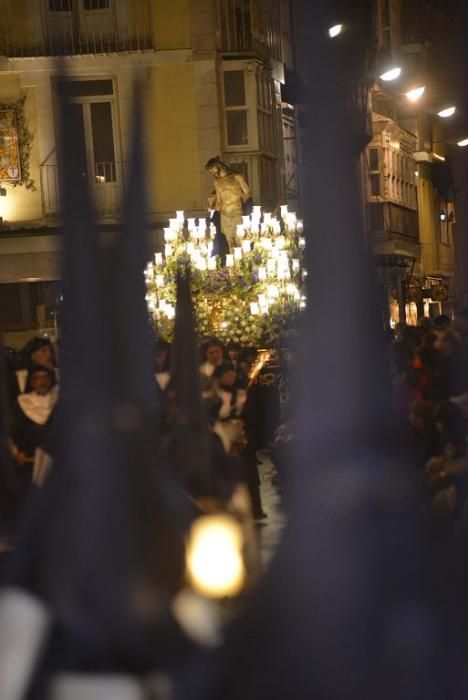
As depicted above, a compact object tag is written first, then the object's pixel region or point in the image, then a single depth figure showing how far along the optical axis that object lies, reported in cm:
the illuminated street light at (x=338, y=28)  2582
